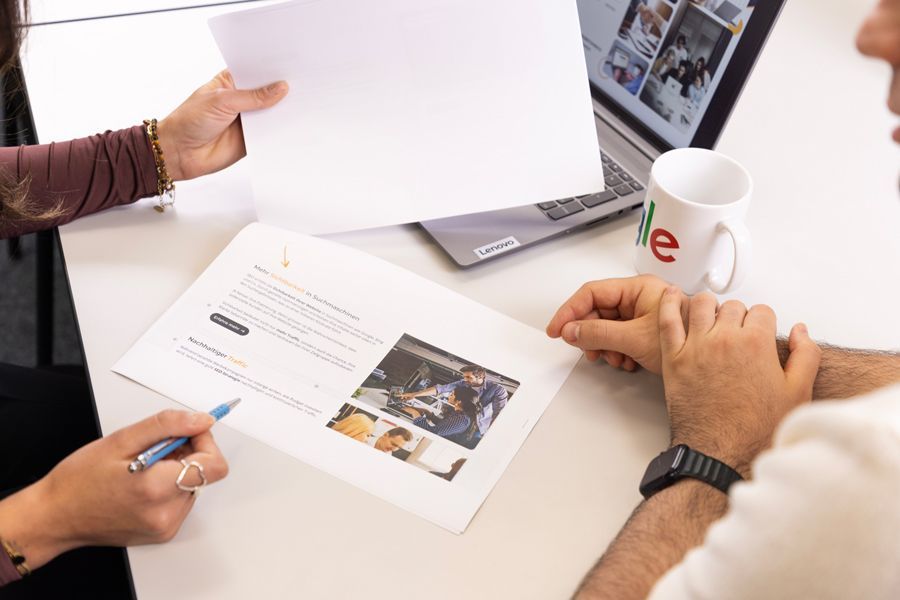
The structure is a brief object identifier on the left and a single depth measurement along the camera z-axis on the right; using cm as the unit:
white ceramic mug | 85
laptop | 93
